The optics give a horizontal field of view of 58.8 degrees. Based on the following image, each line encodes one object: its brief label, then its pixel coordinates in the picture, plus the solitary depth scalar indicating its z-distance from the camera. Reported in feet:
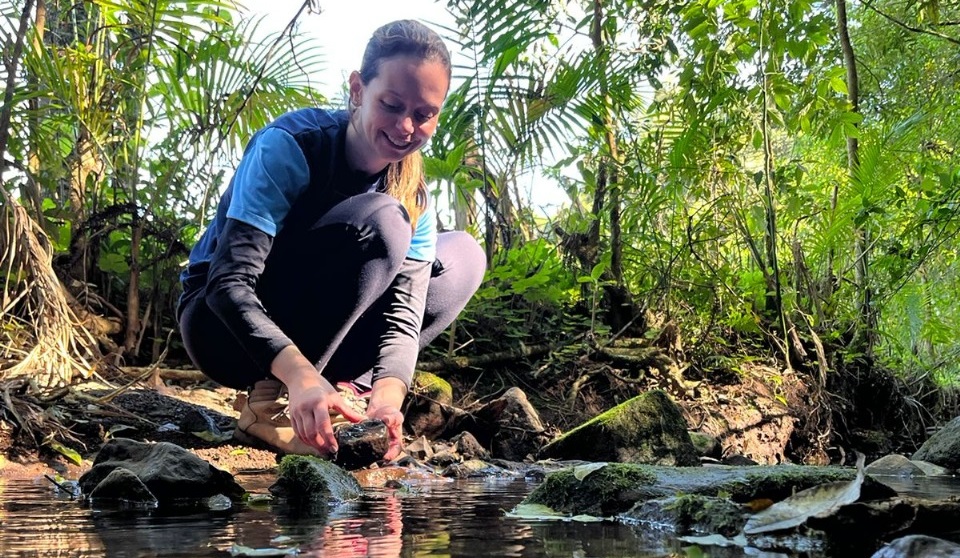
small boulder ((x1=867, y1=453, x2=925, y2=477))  8.67
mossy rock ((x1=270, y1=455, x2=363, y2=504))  5.54
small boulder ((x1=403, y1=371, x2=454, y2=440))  10.78
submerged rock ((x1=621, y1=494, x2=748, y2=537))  3.92
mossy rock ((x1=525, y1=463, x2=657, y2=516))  4.94
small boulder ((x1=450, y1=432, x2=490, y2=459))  9.41
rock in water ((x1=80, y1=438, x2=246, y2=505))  5.49
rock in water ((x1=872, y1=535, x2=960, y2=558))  2.81
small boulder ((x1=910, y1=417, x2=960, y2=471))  9.19
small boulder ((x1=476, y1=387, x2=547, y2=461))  10.34
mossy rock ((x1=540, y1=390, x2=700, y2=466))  8.95
